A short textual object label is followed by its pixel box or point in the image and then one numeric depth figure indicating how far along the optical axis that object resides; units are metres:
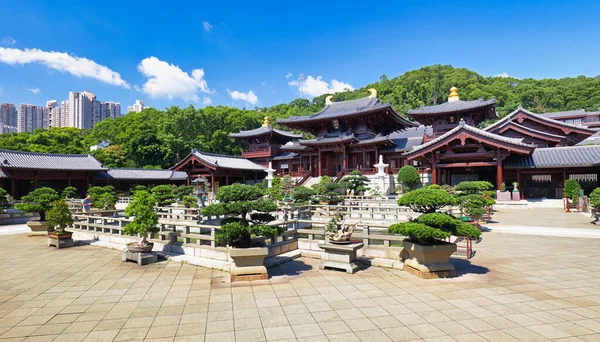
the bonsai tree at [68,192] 28.37
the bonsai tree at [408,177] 28.50
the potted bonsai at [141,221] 10.39
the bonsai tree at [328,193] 20.54
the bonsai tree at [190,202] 22.88
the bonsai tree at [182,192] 27.97
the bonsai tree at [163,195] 21.83
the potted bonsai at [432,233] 7.91
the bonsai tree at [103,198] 24.52
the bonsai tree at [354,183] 25.14
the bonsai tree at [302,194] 20.11
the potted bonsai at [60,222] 13.11
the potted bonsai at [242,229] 8.10
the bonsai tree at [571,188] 22.44
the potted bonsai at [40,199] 16.08
